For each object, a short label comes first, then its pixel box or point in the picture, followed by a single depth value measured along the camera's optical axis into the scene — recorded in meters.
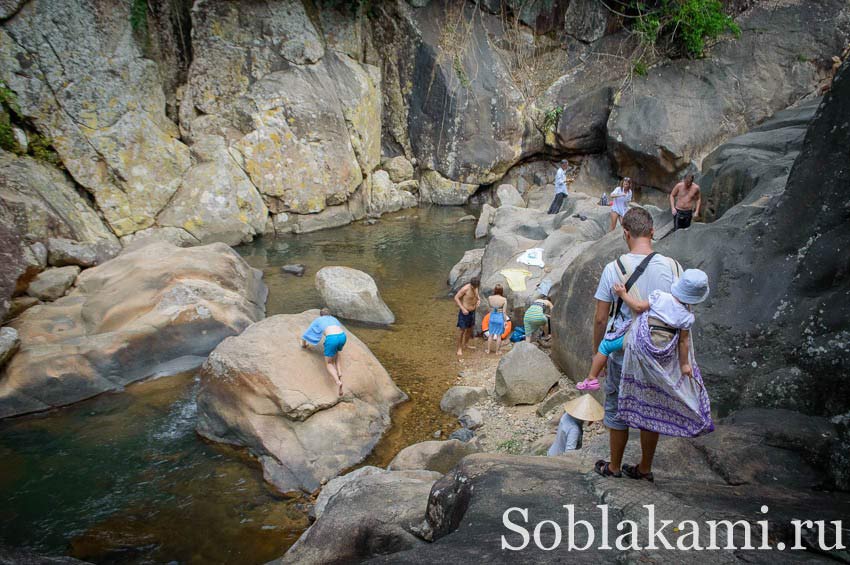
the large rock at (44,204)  10.88
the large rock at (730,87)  16.58
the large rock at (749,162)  6.77
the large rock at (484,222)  16.64
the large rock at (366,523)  3.53
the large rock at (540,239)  10.10
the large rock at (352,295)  10.59
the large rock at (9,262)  9.02
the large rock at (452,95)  19.38
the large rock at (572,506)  2.55
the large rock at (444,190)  20.62
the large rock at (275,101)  15.53
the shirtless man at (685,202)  7.78
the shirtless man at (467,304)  9.16
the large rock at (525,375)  7.28
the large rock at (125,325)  7.67
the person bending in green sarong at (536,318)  8.81
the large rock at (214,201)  14.59
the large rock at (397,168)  20.48
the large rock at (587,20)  20.33
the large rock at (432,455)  5.78
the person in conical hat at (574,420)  4.46
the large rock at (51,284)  9.55
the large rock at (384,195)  19.31
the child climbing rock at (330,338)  6.89
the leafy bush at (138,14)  14.12
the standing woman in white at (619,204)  10.98
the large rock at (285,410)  6.35
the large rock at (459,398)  7.47
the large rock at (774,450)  3.39
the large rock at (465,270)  12.45
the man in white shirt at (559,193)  15.02
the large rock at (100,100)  12.58
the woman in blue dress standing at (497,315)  9.04
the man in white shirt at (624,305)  3.14
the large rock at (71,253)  10.73
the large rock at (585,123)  19.41
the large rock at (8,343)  7.54
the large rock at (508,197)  19.27
